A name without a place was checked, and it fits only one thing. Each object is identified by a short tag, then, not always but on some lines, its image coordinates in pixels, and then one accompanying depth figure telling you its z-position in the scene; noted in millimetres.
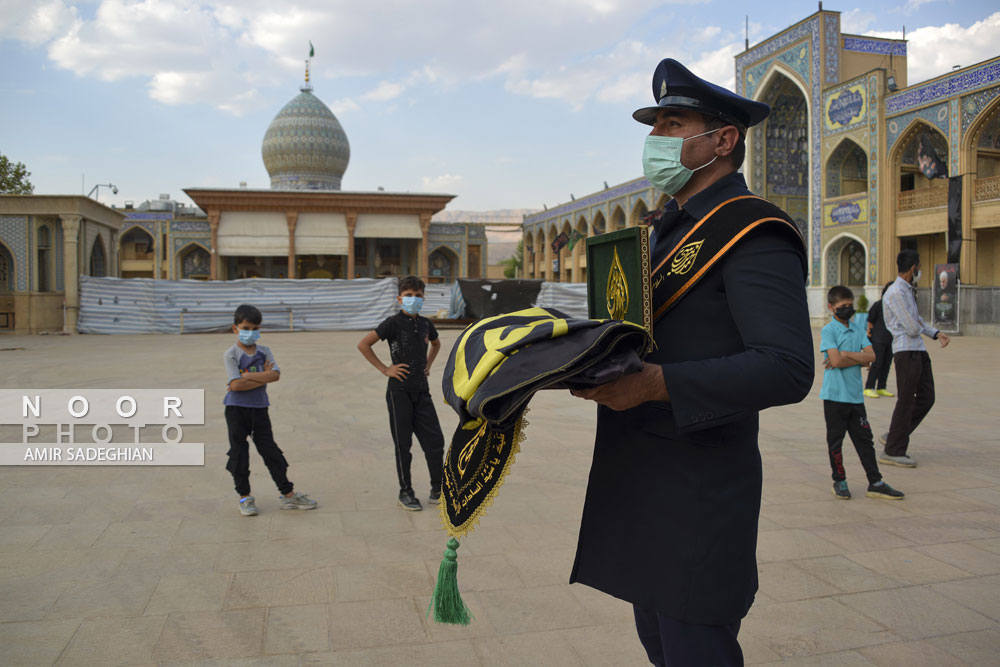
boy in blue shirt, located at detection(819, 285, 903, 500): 4527
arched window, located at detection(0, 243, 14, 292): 18297
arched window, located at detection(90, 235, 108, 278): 19833
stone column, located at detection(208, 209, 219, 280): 31688
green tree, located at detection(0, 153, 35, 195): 24995
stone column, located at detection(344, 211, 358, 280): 31500
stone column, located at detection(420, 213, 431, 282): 32531
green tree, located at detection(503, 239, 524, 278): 53188
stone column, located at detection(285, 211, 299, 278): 31516
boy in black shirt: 4566
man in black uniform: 1380
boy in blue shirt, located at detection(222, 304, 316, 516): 4312
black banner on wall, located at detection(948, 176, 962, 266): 18250
